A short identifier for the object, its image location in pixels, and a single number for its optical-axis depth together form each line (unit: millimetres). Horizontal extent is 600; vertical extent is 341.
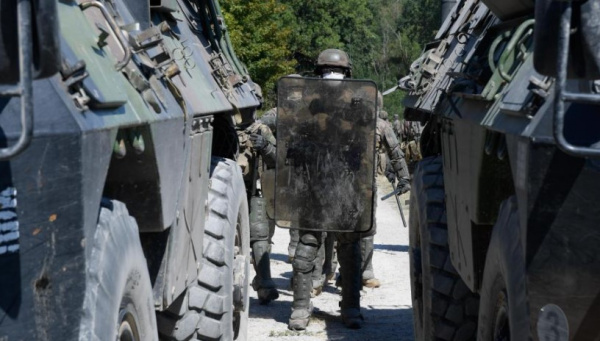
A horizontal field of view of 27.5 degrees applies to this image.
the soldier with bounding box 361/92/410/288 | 10734
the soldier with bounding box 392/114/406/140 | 20891
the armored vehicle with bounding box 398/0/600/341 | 2934
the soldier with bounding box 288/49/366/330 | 9547
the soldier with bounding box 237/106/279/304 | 10594
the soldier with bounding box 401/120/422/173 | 15016
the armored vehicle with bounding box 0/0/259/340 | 2863
